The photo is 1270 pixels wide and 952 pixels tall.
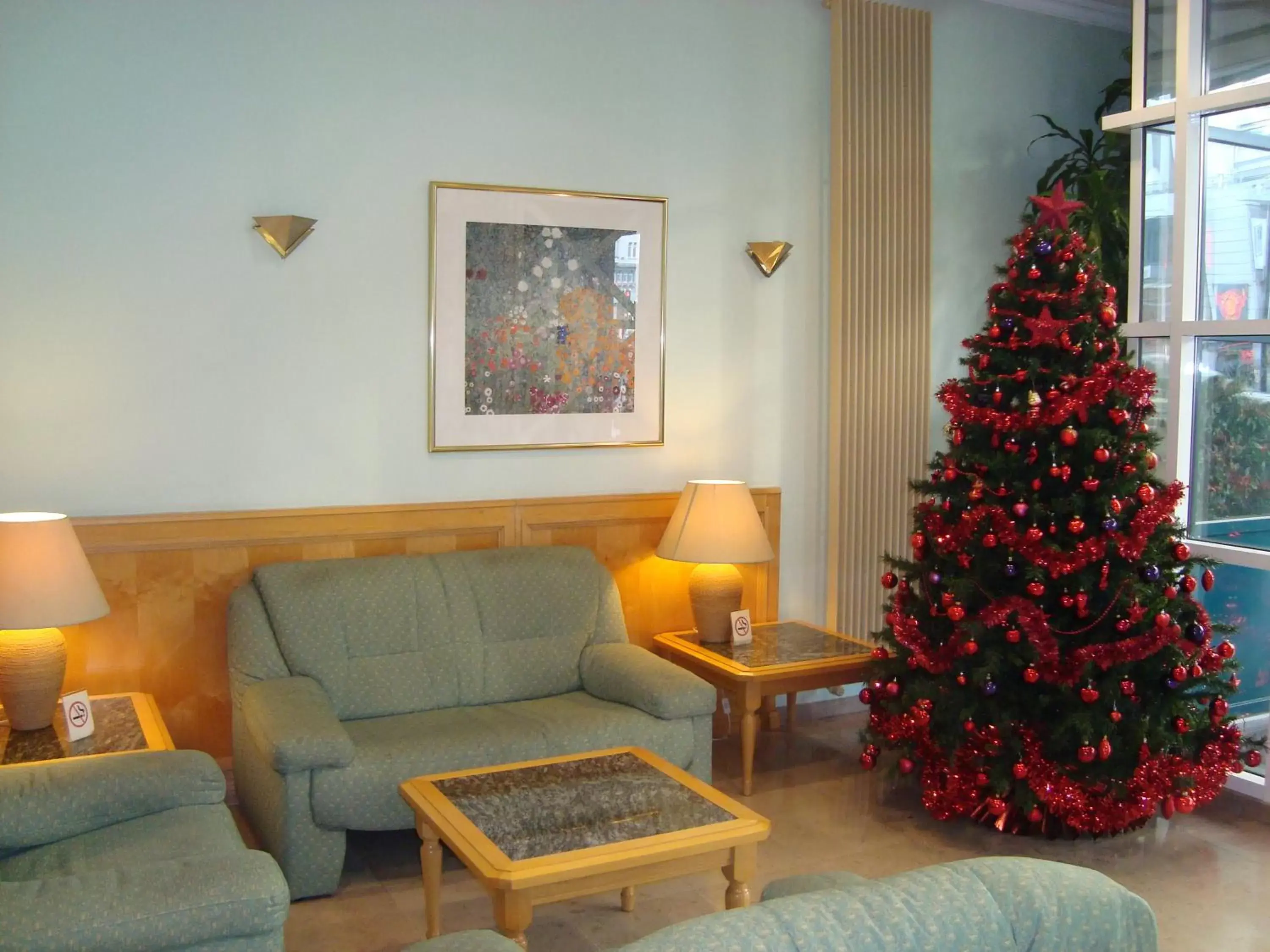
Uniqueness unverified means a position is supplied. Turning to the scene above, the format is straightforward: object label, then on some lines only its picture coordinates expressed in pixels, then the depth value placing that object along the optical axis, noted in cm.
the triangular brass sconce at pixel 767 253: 488
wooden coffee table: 263
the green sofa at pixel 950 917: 147
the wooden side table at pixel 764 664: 425
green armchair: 232
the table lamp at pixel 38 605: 333
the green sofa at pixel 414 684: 336
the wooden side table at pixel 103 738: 326
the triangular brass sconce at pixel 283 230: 400
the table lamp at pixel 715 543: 450
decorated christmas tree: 366
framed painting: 435
